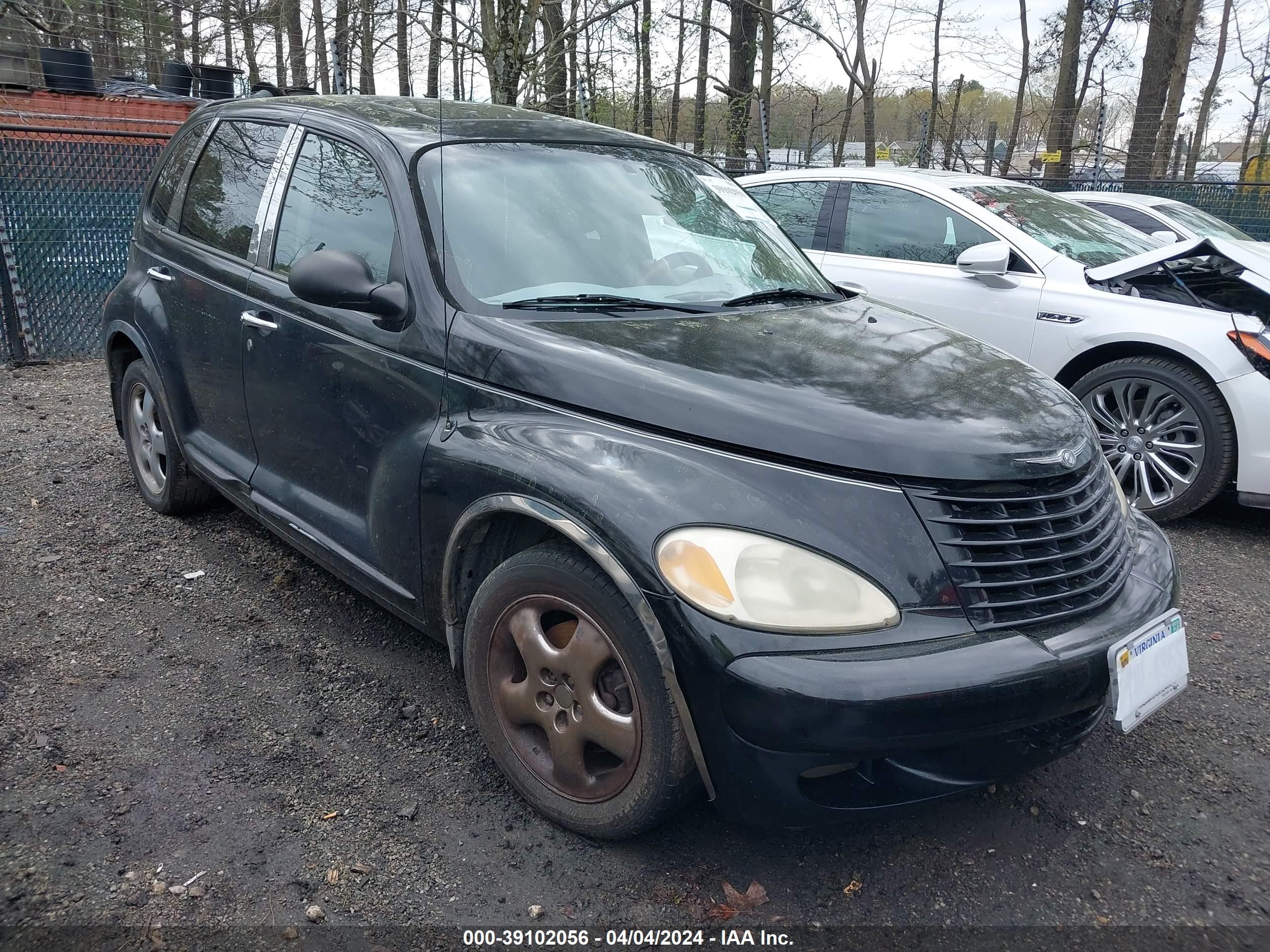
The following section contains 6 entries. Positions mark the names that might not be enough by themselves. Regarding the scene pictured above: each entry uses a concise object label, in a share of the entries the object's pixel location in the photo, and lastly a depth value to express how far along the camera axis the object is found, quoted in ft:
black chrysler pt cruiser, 6.91
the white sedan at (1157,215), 26.99
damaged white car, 15.84
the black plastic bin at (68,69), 40.91
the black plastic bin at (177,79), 44.47
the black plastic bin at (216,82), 41.09
